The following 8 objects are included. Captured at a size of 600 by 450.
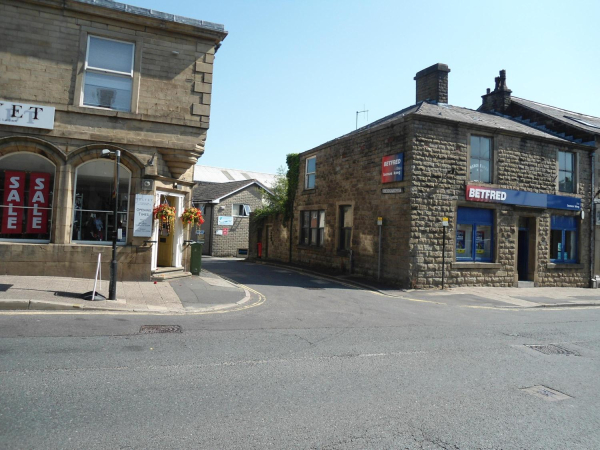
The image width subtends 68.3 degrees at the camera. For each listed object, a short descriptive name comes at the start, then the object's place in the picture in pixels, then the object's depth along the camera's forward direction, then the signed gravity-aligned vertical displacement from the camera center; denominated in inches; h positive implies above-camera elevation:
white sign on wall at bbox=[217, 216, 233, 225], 1376.7 +50.7
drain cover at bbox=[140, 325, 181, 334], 303.9 -67.1
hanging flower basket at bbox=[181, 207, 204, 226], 583.8 +23.7
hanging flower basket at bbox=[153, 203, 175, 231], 530.0 +24.6
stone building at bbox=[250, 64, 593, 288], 641.6 +73.4
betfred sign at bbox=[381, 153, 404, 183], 651.5 +114.3
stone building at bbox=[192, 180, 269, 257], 1375.5 +61.9
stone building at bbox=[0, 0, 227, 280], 480.4 +124.8
